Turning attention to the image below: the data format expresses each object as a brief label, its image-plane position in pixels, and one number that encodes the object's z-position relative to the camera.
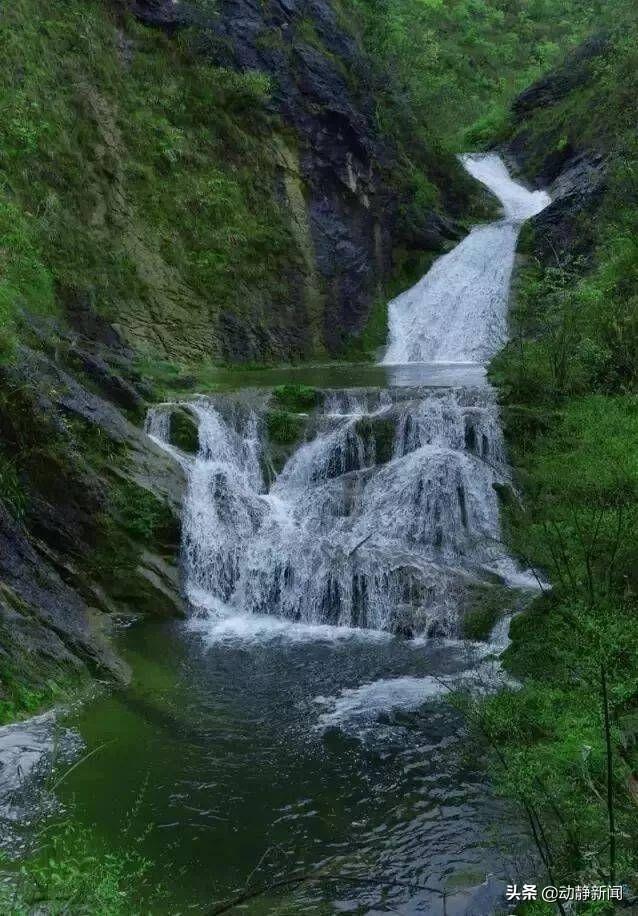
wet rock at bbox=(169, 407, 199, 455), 13.51
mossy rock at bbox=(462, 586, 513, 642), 10.03
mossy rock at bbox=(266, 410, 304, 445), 13.98
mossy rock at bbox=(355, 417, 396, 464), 13.77
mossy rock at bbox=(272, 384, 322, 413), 14.60
